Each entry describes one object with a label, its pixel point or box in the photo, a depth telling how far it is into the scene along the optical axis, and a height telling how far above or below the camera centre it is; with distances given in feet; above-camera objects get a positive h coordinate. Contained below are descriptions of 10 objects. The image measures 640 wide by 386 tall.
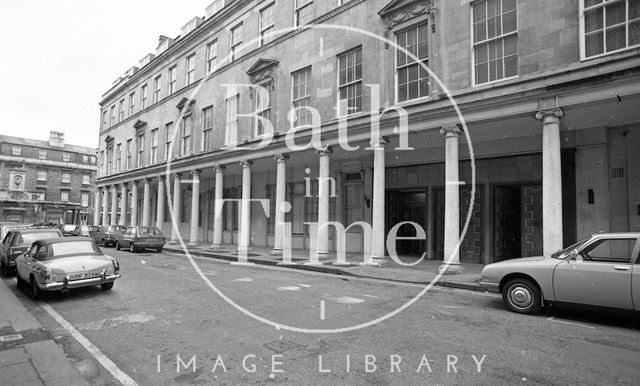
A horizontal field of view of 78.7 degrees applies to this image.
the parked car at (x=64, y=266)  28.25 -4.04
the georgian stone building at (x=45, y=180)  188.34 +16.98
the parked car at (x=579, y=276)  20.76 -3.40
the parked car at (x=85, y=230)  97.43 -4.26
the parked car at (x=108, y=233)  83.56 -4.38
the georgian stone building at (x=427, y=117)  33.30 +10.69
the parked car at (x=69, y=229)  105.74 -4.39
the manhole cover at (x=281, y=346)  17.24 -5.90
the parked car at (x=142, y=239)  69.31 -4.50
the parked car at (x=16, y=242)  41.24 -3.22
